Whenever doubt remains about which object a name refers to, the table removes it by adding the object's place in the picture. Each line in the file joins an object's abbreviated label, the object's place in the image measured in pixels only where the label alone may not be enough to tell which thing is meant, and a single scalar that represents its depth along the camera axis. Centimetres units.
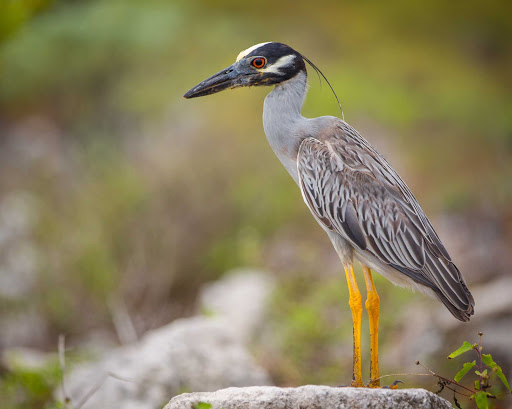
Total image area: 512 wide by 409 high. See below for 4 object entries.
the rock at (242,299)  1675
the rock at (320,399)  770
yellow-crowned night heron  936
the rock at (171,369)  1151
